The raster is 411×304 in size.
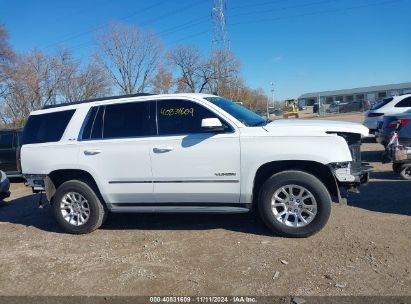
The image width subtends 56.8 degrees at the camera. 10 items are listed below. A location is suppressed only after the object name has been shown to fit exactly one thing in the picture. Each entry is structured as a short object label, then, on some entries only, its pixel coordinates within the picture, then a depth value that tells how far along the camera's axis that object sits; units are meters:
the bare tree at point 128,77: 51.53
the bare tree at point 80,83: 46.81
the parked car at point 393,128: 8.26
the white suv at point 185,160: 4.93
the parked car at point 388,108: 13.94
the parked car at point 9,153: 11.38
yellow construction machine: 50.63
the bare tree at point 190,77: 57.22
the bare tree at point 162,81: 55.44
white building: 92.01
